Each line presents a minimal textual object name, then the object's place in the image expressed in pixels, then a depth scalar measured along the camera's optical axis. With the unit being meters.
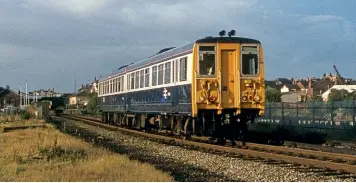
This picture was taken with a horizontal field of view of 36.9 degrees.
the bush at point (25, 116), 41.84
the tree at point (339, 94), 43.19
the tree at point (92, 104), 66.06
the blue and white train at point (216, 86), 17.36
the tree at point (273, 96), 51.17
